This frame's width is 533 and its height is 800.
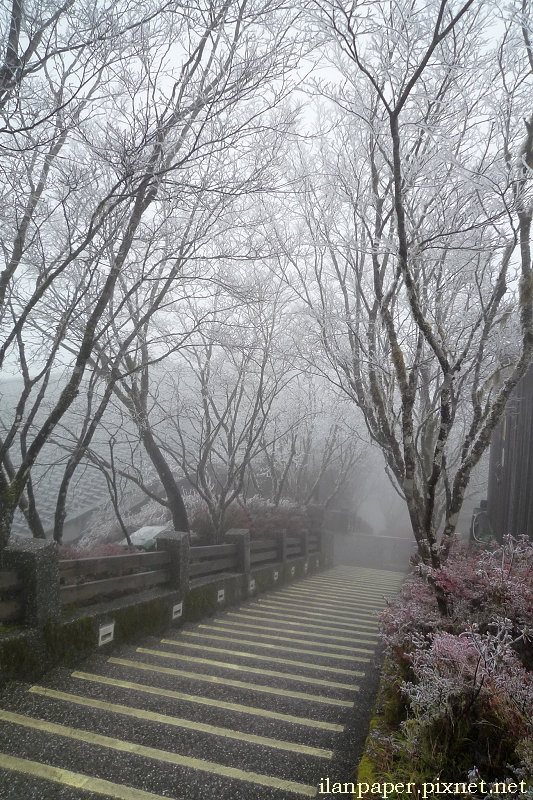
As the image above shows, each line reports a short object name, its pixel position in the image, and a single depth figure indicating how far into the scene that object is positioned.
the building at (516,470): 7.45
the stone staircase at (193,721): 2.68
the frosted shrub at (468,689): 2.39
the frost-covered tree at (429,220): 3.92
